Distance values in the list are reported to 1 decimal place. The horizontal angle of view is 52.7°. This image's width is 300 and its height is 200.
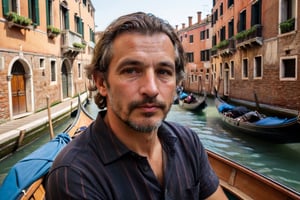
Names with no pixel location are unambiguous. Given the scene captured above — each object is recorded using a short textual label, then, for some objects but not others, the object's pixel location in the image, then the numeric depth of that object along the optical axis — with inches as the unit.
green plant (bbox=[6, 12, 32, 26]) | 265.7
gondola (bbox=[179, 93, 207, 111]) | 451.8
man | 28.2
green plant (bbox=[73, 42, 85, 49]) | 492.7
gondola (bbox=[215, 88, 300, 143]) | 212.4
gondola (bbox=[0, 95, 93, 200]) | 83.4
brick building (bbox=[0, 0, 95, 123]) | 269.0
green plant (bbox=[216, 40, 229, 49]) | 563.7
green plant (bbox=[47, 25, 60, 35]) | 386.3
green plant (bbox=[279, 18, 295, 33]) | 303.9
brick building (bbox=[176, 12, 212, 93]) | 832.9
